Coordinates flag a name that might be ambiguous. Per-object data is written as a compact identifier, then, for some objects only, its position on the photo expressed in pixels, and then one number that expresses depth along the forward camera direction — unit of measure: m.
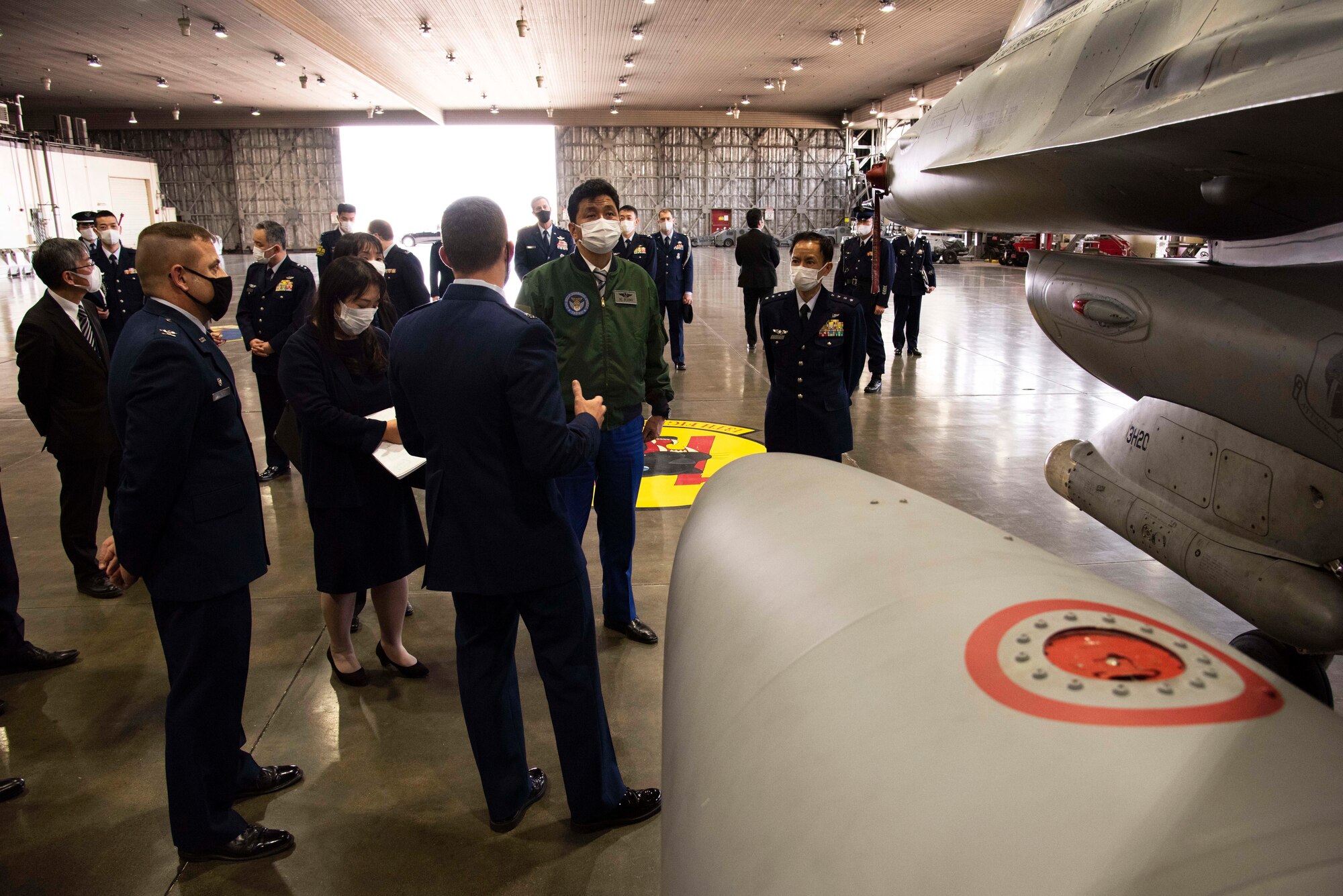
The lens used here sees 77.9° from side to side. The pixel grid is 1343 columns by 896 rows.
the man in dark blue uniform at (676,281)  10.85
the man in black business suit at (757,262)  11.49
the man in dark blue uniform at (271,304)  6.27
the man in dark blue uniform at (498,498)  2.34
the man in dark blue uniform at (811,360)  4.72
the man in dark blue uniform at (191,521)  2.34
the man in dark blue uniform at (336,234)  8.58
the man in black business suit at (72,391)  4.45
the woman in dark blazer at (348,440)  3.27
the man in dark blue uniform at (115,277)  8.50
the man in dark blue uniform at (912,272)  10.99
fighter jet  2.03
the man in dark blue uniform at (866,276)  9.69
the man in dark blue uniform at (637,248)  9.31
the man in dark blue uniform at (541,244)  8.93
